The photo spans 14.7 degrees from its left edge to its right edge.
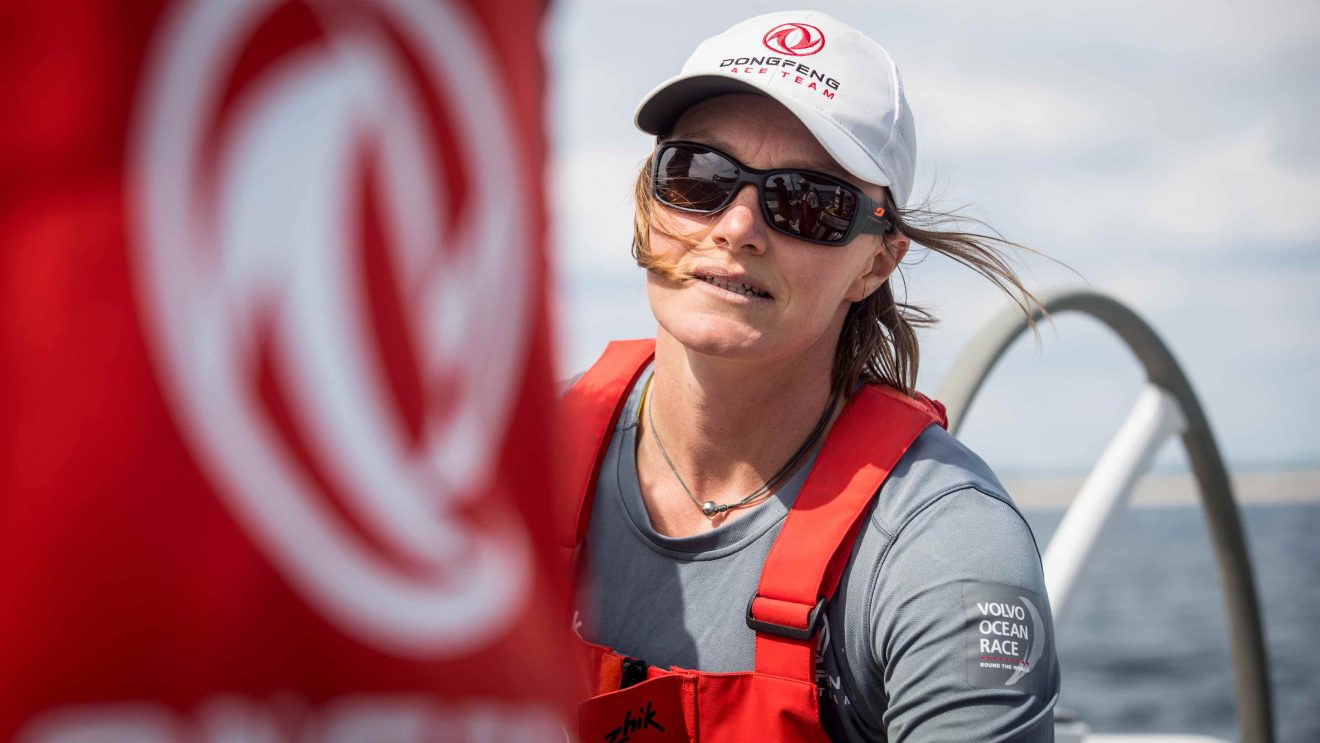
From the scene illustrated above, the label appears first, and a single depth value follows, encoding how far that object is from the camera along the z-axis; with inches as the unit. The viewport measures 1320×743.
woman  111.0
